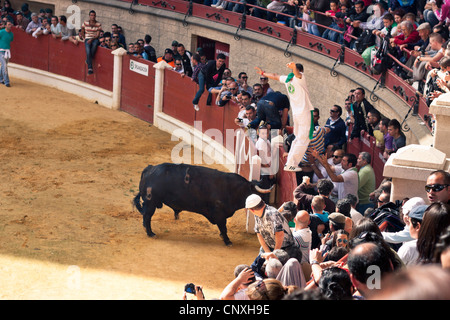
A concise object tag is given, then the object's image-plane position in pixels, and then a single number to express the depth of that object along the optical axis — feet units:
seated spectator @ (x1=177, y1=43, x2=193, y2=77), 53.88
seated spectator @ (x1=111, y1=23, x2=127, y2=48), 63.31
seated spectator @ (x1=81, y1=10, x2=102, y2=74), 62.80
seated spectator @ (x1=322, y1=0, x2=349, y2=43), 48.29
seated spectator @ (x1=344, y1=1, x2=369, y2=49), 45.91
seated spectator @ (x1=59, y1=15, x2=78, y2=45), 65.62
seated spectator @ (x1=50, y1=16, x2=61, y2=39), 67.41
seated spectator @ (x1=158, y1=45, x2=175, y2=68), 55.67
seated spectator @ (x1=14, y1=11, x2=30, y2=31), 72.49
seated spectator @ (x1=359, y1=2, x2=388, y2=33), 43.65
